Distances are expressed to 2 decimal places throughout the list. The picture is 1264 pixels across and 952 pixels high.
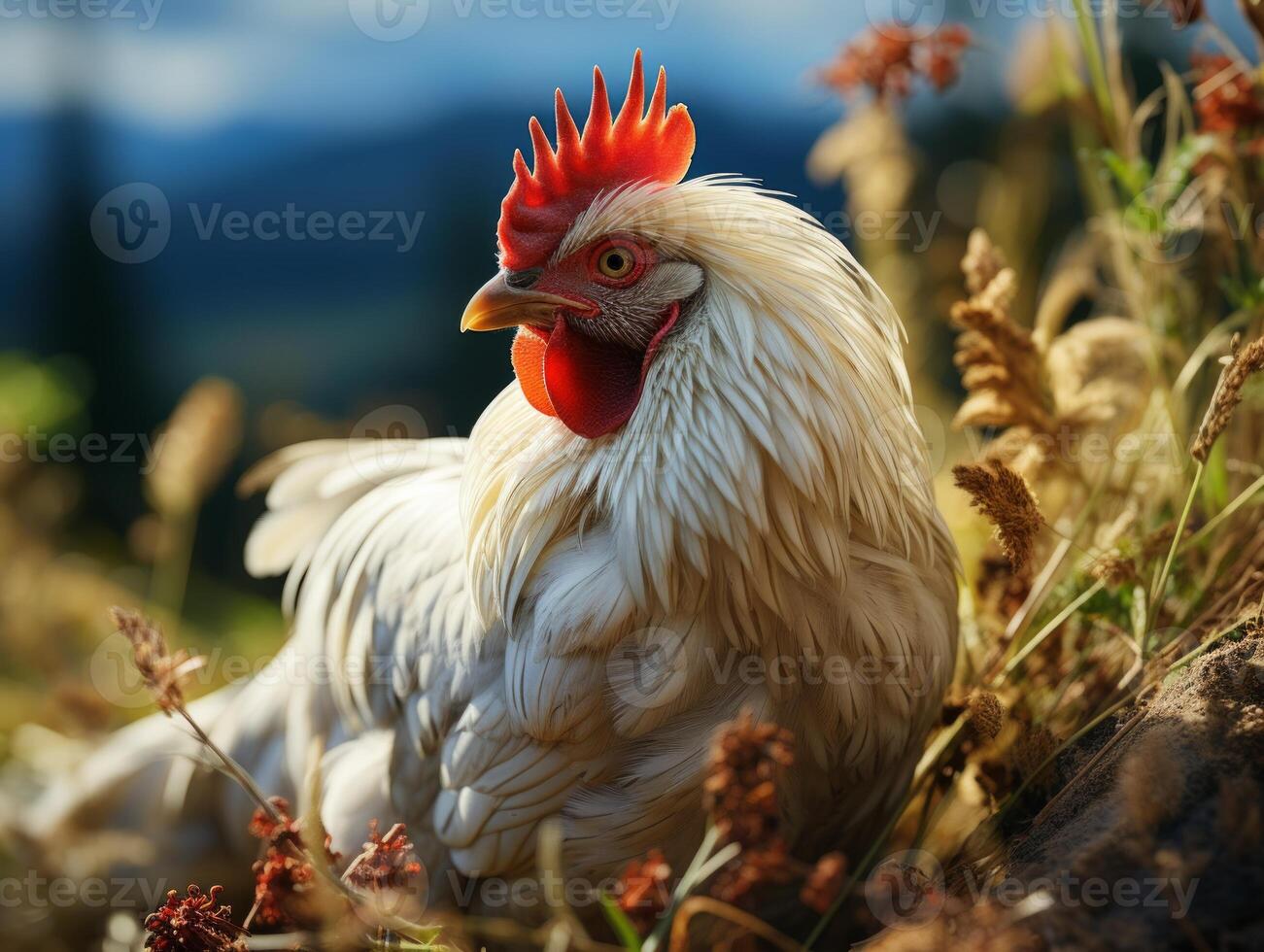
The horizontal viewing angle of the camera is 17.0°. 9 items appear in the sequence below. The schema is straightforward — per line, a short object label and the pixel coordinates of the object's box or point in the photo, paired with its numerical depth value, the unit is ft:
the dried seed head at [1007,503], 4.19
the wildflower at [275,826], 4.17
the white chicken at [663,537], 4.19
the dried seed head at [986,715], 4.27
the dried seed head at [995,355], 4.41
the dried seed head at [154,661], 4.10
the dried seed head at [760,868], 3.95
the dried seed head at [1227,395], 4.13
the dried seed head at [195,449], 4.97
